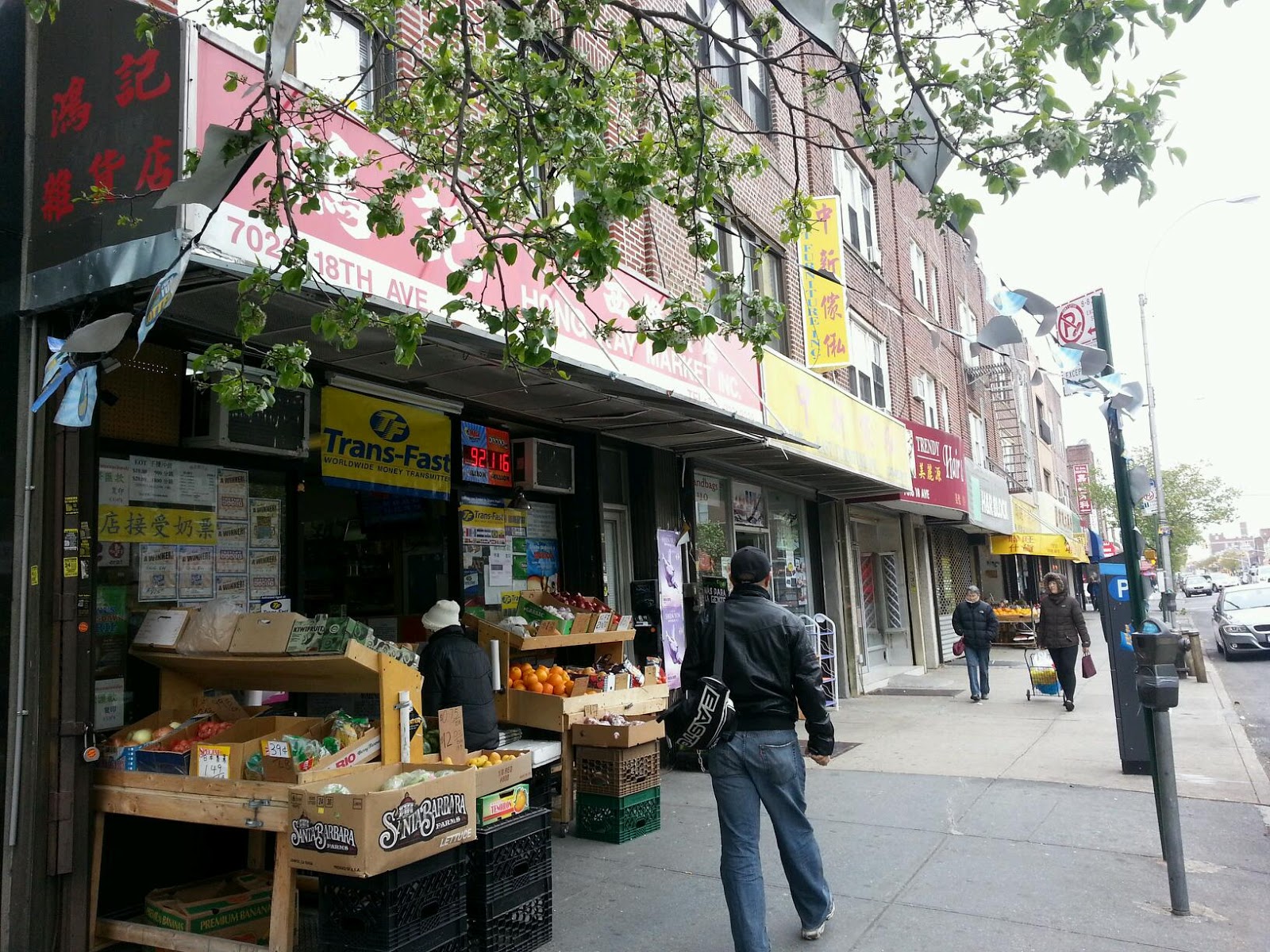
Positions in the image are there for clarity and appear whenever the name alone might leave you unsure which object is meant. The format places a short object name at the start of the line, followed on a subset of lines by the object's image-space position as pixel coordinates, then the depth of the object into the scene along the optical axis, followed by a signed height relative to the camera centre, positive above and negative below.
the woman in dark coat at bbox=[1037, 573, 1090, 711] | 11.80 -0.92
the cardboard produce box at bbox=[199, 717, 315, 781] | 4.44 -0.79
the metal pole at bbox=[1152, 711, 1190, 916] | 4.89 -1.47
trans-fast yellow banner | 6.35 +1.08
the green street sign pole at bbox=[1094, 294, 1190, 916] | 4.91 -1.08
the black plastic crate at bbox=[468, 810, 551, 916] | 4.55 -1.44
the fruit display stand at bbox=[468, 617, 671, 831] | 6.79 -0.96
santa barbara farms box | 3.87 -1.05
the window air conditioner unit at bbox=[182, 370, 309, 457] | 5.45 +1.07
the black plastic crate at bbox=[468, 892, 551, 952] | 4.52 -1.77
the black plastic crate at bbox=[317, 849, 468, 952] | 3.93 -1.41
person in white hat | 5.91 -0.59
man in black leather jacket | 4.34 -0.85
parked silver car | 19.69 -1.61
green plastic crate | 6.46 -1.72
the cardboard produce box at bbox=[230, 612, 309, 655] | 4.85 -0.20
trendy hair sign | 15.70 +1.78
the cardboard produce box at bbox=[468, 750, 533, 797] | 4.74 -1.02
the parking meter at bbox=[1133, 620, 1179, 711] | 5.02 -0.63
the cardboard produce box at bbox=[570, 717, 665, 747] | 6.39 -1.11
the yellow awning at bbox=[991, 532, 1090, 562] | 24.09 +0.42
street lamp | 22.86 +1.37
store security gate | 21.25 -0.20
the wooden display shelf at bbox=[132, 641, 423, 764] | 4.77 -0.45
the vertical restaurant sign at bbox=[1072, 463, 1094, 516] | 40.59 +3.39
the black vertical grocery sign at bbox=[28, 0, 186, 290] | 4.14 +2.30
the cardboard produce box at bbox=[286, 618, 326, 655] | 4.79 -0.23
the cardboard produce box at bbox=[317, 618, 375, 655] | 4.71 -0.22
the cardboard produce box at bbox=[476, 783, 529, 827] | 4.71 -1.18
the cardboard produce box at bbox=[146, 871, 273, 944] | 4.47 -1.57
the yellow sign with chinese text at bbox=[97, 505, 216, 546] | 5.08 +0.45
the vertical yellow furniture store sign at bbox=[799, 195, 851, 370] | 13.37 +4.17
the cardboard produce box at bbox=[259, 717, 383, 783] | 4.27 -0.81
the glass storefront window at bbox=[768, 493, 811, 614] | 13.36 +0.24
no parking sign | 6.34 +1.71
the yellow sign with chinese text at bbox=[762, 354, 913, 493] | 10.29 +1.89
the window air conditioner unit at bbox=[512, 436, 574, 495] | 8.24 +1.10
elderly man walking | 13.45 -1.10
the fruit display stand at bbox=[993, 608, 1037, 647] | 23.69 -1.70
